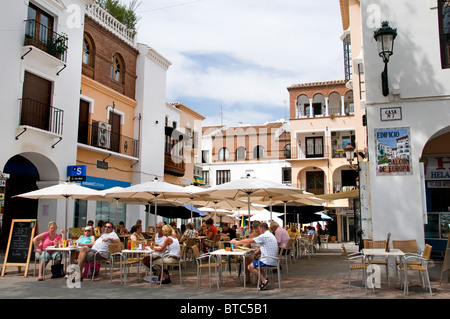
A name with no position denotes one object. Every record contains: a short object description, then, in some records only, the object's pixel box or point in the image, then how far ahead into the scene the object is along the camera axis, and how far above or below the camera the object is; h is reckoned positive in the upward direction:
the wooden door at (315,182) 41.05 +3.90
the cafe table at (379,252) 8.32 -0.60
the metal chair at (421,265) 8.15 -0.87
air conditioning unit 19.95 +4.12
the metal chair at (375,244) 9.73 -0.50
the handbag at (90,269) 10.75 -1.23
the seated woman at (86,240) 11.00 -0.49
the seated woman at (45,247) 10.50 -0.67
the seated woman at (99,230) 15.20 -0.32
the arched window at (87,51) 19.84 +8.07
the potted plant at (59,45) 16.69 +7.00
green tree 24.42 +12.14
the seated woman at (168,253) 9.83 -0.74
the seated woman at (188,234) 13.72 -0.44
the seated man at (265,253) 9.05 -0.67
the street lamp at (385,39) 9.78 +4.25
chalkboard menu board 11.07 -0.56
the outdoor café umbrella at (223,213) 22.24 +0.51
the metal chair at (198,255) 9.23 -0.73
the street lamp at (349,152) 18.36 +3.07
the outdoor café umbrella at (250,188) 10.81 +0.89
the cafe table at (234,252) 8.95 -0.65
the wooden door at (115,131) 21.67 +4.71
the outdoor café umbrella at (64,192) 12.52 +0.89
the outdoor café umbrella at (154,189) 11.88 +0.93
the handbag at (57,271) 10.79 -1.27
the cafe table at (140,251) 9.77 -0.68
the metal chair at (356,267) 8.60 -0.92
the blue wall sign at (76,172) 17.17 +1.99
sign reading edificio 10.23 +1.72
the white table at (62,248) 10.39 -0.67
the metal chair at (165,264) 9.59 -0.98
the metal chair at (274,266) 8.97 -0.94
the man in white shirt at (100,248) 10.45 -0.68
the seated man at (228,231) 16.32 -0.36
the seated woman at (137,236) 11.59 -0.43
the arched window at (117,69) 22.00 +8.04
